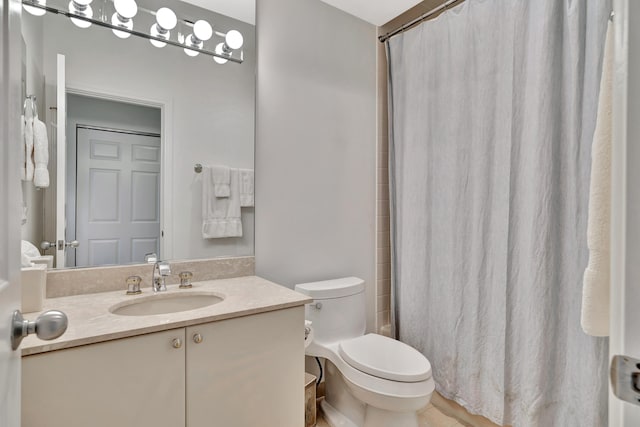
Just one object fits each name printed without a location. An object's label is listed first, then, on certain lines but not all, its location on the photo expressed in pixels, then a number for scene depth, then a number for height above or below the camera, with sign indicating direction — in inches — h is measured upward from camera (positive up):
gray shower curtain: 51.6 +2.8
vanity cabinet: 36.1 -19.8
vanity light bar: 50.8 +31.4
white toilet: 56.2 -27.2
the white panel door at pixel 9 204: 21.6 +0.9
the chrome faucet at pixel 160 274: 54.0 -9.3
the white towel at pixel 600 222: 36.4 -0.5
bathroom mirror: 51.7 +14.9
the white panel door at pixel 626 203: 16.8 +0.8
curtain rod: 70.4 +44.4
